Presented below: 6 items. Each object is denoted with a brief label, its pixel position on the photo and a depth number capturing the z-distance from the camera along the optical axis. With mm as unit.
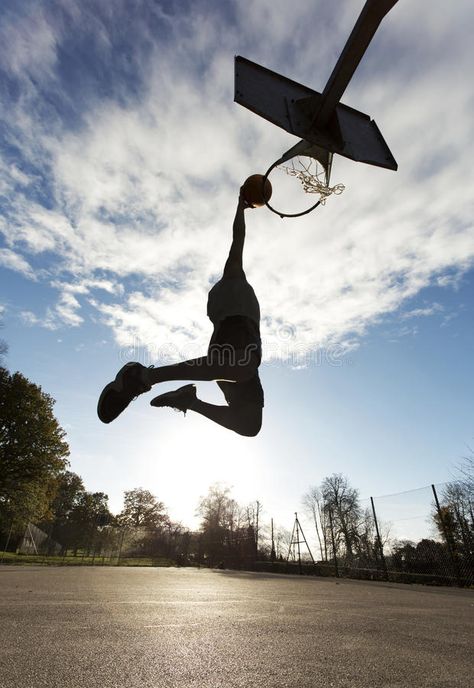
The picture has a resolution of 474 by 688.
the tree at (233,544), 26250
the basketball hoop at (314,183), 4648
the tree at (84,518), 38812
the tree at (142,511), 52281
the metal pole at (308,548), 19469
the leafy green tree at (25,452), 21203
